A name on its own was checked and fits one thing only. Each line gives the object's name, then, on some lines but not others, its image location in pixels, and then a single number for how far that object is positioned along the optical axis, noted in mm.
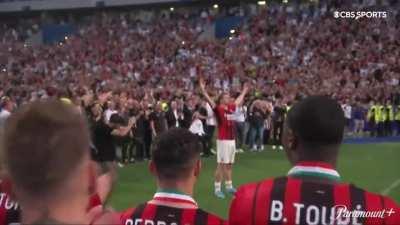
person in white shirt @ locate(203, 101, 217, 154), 19203
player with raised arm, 12227
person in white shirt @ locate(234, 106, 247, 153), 20639
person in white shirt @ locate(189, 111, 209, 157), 17853
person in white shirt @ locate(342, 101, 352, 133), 25009
